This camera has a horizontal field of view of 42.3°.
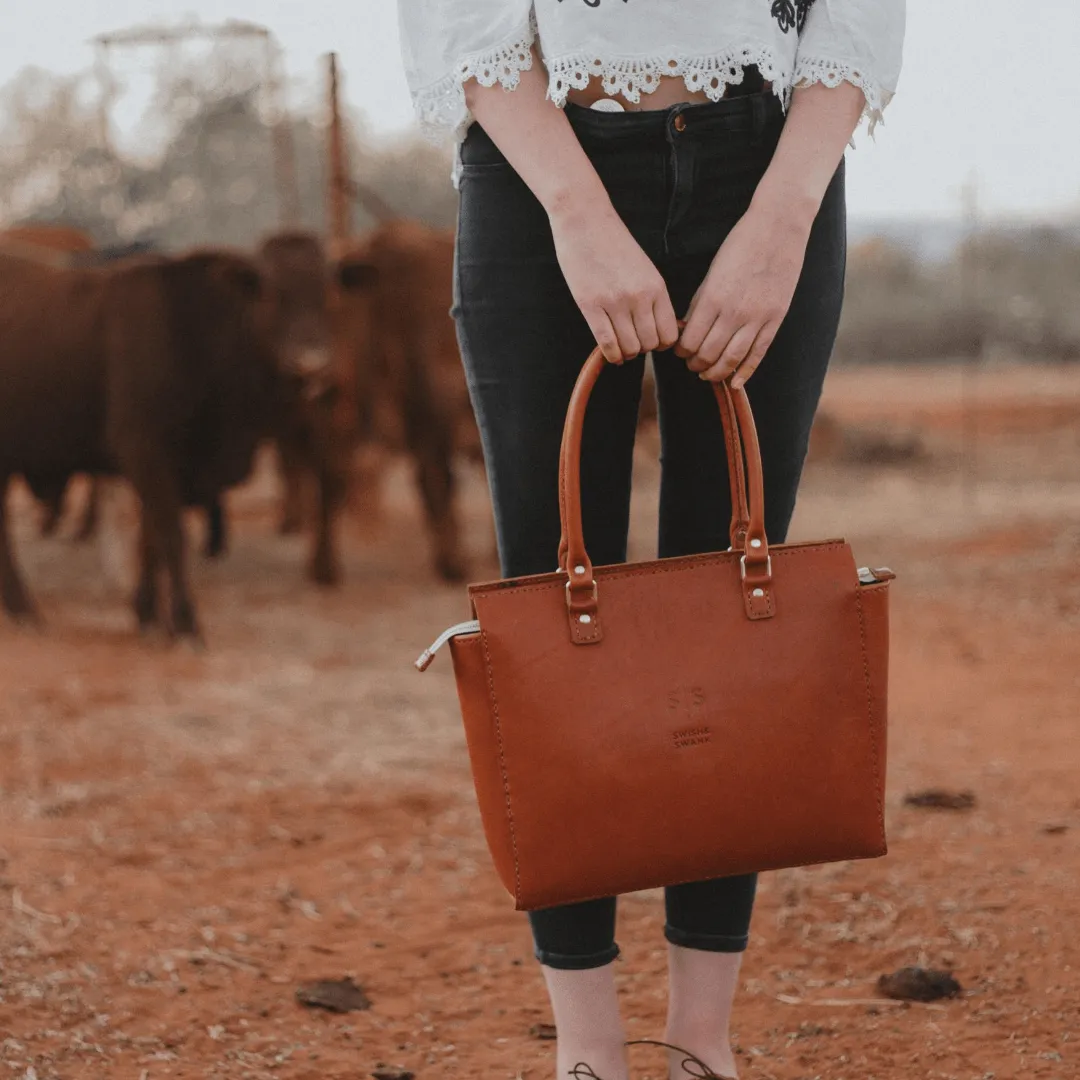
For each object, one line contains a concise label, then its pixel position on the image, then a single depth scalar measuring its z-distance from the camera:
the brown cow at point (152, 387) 5.23
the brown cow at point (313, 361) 5.51
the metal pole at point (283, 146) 7.96
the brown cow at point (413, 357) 6.54
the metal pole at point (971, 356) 9.85
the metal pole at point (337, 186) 5.98
